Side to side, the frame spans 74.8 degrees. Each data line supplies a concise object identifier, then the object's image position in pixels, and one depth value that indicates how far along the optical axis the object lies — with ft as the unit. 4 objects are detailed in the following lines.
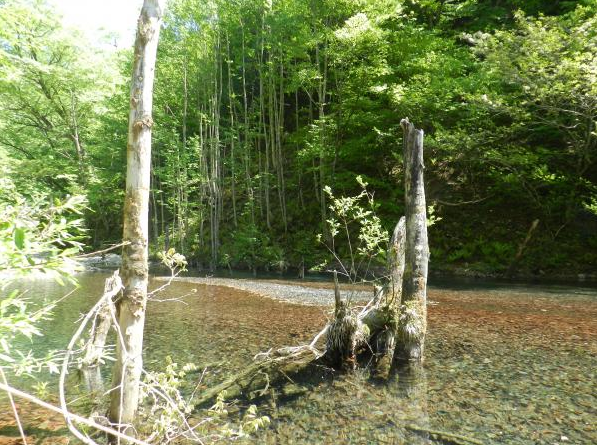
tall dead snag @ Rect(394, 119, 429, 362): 18.56
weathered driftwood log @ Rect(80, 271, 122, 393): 16.72
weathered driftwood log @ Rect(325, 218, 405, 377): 18.08
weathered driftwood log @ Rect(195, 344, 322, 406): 16.19
